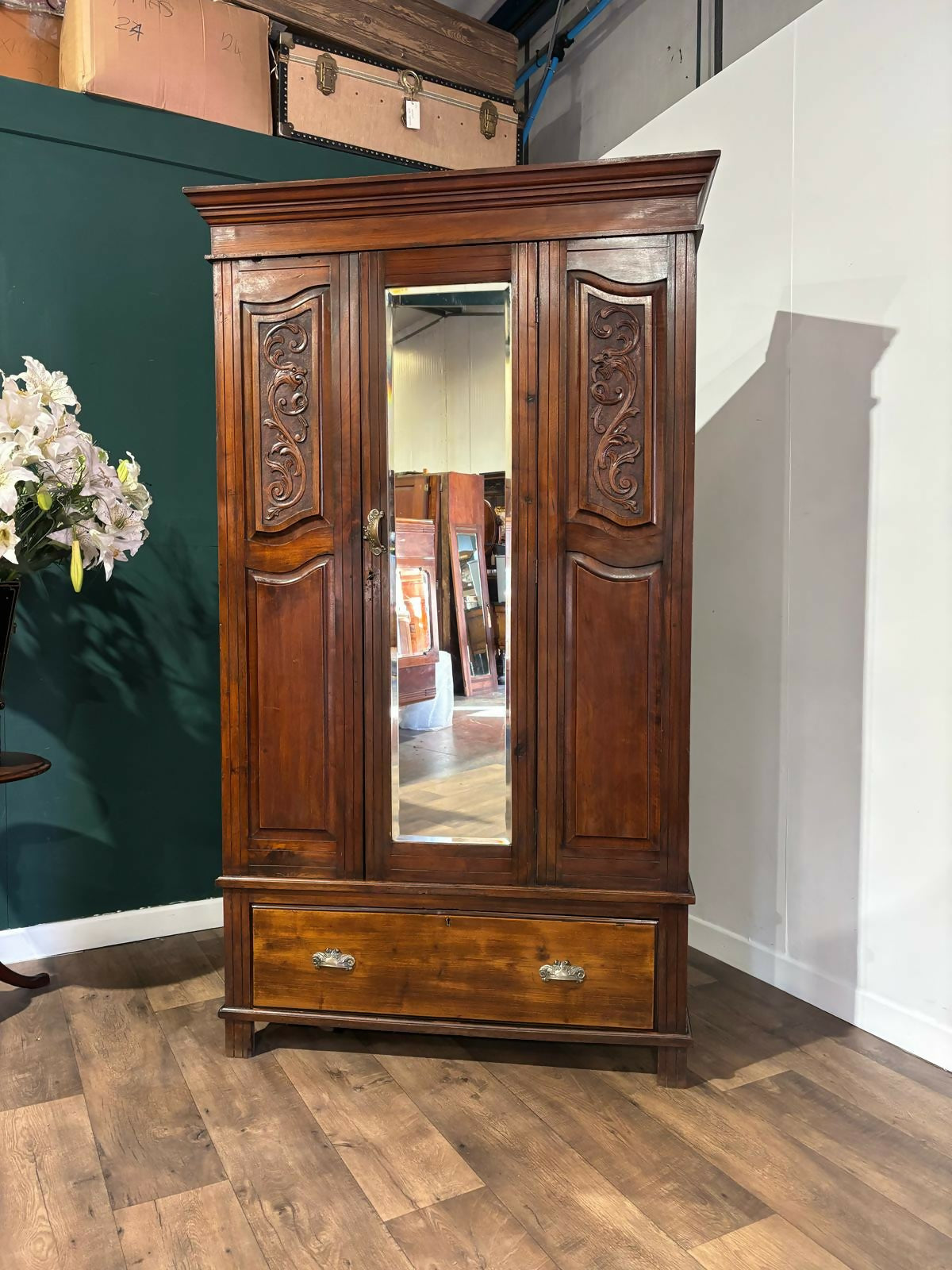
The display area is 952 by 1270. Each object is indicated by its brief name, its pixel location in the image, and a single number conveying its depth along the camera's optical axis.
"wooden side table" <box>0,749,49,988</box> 2.16
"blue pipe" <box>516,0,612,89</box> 3.03
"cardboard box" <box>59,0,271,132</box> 2.50
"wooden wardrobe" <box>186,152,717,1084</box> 1.90
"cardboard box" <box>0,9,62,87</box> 2.54
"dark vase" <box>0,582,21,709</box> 2.16
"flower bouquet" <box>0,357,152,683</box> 1.95
